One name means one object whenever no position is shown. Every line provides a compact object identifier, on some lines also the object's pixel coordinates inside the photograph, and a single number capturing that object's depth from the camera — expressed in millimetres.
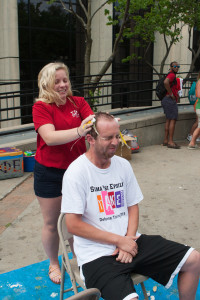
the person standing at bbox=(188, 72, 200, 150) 8695
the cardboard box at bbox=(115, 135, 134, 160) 7523
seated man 2387
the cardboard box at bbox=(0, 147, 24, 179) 6113
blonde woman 2785
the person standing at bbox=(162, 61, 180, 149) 8586
